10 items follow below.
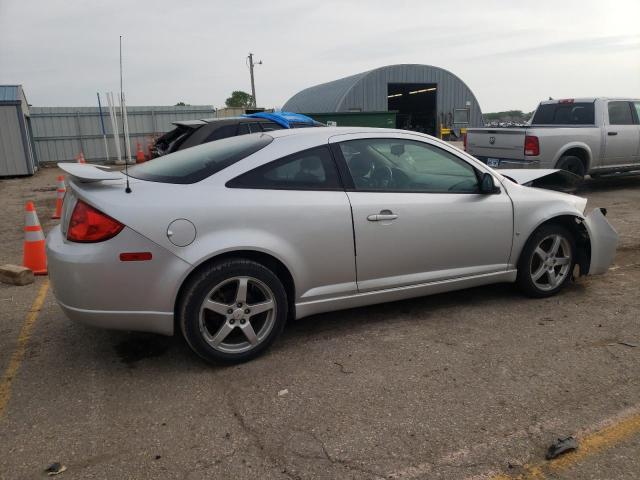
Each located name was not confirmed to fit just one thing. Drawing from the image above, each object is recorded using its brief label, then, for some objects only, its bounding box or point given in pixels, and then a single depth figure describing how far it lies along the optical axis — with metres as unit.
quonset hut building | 30.98
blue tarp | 8.64
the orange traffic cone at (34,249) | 5.61
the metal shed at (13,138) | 16.14
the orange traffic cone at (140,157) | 19.38
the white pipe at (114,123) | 20.79
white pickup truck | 9.26
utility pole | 46.27
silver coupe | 3.11
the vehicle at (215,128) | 7.81
